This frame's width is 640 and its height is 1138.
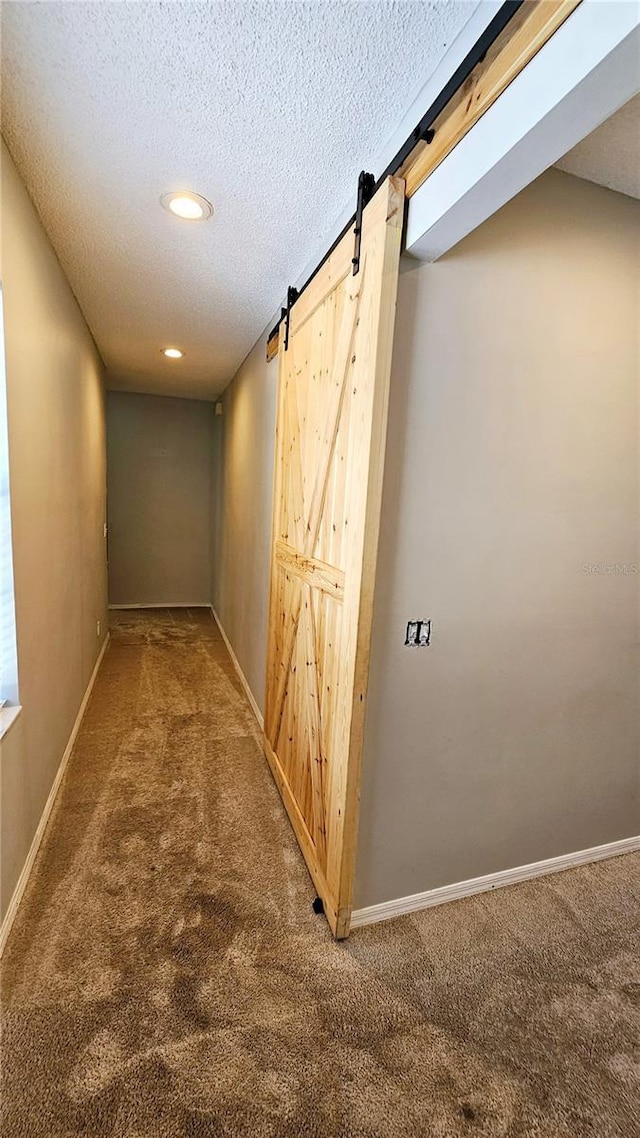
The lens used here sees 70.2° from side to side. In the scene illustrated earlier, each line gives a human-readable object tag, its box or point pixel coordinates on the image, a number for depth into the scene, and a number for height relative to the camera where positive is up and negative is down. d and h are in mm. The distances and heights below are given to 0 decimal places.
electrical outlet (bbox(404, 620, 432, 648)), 1597 -432
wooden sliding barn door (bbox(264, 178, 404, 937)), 1430 -93
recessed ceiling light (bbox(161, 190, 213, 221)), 1762 +1151
